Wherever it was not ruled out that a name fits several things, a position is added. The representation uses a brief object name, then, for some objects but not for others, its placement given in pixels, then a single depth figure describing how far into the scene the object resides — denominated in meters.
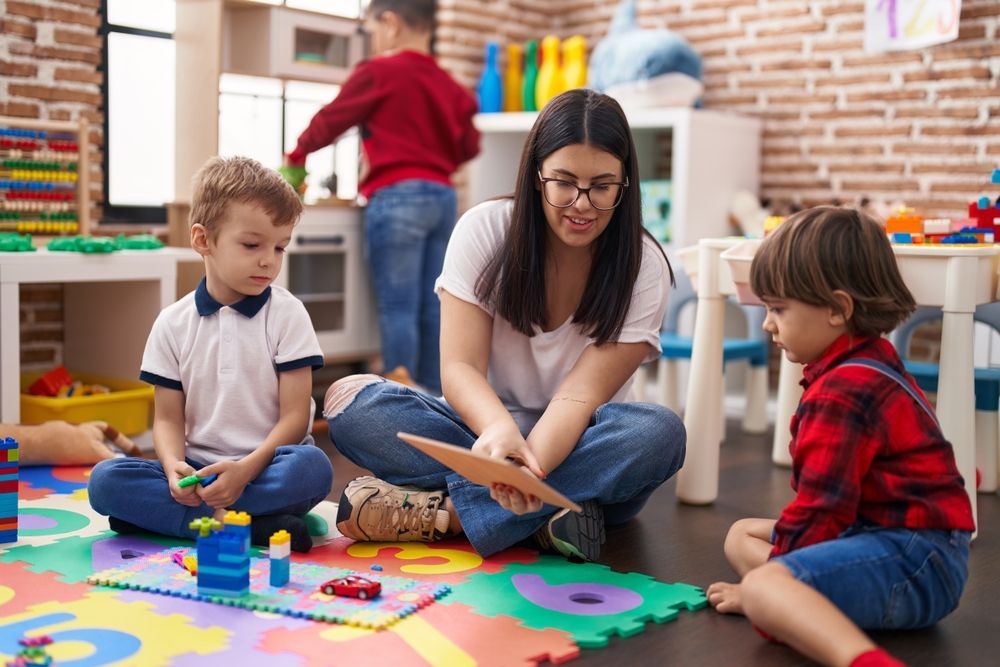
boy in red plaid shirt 1.57
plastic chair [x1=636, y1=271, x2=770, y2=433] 3.38
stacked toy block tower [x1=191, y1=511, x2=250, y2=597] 1.71
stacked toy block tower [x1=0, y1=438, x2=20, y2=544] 2.01
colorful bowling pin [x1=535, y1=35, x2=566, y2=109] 4.20
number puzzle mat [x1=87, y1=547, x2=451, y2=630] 1.65
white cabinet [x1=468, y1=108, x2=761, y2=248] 3.80
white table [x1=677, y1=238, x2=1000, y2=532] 2.17
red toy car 1.71
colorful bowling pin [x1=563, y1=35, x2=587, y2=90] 4.15
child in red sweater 3.62
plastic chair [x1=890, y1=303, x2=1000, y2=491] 2.65
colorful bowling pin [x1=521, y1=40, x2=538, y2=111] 4.29
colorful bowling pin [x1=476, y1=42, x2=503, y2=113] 4.30
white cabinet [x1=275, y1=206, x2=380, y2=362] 3.67
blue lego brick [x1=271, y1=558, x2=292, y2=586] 1.75
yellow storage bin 2.90
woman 1.97
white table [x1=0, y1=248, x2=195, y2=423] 2.68
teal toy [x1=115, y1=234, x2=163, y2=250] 2.96
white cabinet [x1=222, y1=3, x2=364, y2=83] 3.65
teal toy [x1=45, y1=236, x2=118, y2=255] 2.82
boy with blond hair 2.02
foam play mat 1.52
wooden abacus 3.03
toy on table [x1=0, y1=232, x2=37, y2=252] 2.71
